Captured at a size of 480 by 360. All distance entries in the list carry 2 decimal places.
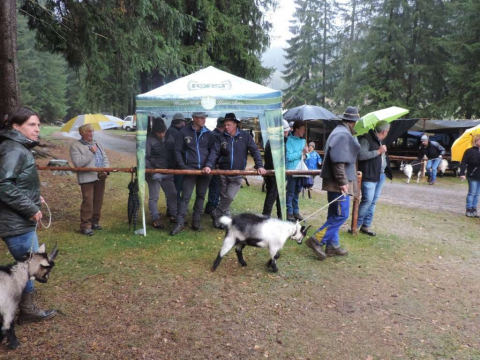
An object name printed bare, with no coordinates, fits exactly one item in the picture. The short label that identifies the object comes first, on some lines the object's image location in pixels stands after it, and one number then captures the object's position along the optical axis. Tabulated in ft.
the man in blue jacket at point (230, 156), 19.35
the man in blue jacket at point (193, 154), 19.21
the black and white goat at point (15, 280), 9.06
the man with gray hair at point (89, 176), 18.08
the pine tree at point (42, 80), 116.06
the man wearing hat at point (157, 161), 20.51
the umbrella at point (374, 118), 17.85
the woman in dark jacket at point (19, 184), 9.11
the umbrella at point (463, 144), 26.89
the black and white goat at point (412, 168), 44.13
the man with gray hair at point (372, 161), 18.86
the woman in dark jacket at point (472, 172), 25.54
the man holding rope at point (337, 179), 15.21
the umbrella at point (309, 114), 32.98
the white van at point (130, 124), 114.54
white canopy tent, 17.95
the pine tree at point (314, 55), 108.88
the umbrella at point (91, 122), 20.51
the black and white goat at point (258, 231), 14.01
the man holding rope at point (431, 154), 43.80
